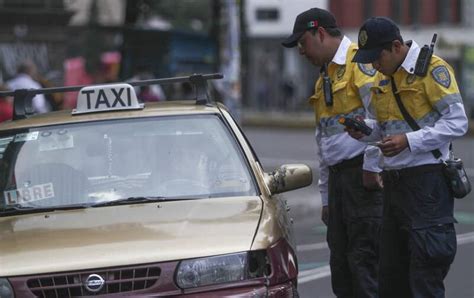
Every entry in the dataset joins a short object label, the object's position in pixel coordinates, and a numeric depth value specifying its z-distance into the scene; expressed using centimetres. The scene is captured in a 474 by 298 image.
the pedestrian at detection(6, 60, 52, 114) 2967
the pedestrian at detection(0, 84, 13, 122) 2794
